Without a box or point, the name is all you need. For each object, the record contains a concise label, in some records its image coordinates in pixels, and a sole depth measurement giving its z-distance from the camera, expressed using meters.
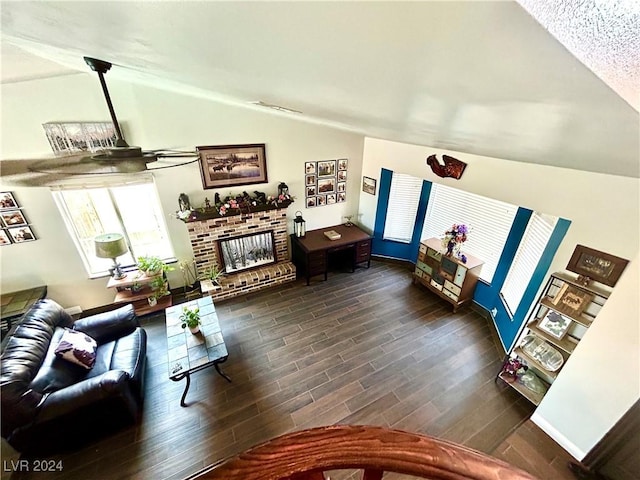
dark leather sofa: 2.16
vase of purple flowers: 3.92
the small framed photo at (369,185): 4.92
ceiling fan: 1.33
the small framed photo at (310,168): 4.49
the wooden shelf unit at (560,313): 2.23
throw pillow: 2.62
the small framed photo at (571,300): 2.26
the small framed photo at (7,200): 3.05
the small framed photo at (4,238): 3.15
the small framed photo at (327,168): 4.63
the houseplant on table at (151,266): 3.81
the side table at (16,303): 3.12
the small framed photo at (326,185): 4.76
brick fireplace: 4.09
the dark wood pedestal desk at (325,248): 4.57
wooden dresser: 3.94
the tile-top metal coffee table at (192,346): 2.73
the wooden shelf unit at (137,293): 3.79
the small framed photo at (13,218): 3.11
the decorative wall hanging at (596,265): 1.99
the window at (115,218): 3.42
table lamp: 3.37
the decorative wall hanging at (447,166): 3.12
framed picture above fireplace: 3.78
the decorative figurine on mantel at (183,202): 3.76
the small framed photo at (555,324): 2.47
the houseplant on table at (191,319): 3.03
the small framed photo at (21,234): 3.19
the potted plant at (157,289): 3.88
